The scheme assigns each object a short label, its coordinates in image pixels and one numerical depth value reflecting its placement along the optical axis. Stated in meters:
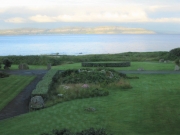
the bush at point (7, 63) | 34.28
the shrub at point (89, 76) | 21.97
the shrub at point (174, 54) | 44.74
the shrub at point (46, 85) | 16.81
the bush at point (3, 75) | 27.42
